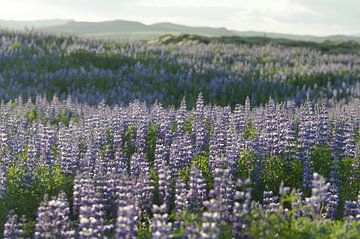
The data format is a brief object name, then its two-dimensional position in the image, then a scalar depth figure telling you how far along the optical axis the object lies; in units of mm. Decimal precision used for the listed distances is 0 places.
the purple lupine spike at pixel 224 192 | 5602
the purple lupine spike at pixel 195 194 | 6480
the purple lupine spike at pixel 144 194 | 6957
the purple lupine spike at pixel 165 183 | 6992
